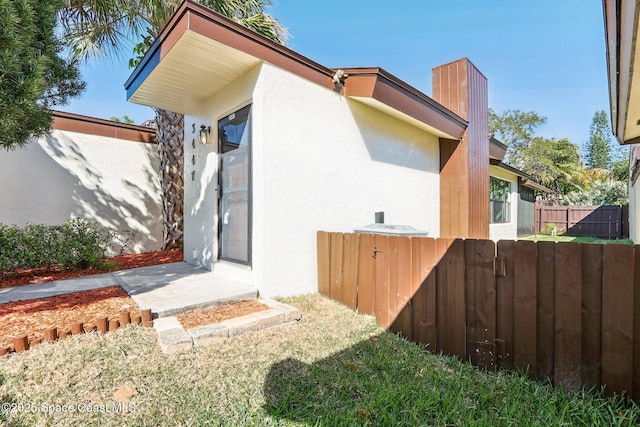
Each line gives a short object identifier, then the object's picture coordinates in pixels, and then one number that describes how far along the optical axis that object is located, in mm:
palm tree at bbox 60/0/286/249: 6344
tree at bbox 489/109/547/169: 24500
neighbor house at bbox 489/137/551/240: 10468
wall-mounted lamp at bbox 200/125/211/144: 5133
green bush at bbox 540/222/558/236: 16086
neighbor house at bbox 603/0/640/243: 1681
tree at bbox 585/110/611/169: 37531
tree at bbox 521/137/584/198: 23531
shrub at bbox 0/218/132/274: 4797
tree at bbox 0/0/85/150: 2785
